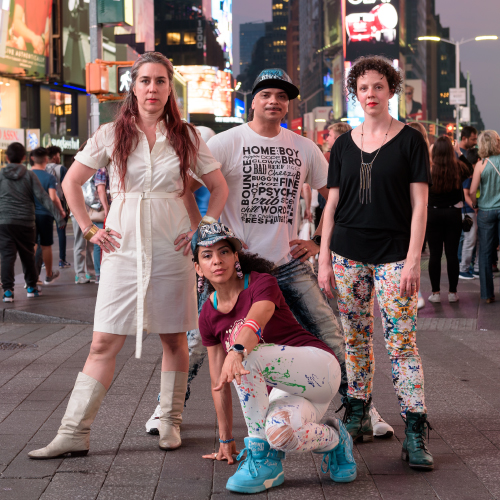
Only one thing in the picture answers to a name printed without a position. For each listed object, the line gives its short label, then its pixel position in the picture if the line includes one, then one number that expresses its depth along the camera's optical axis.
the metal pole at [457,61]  35.69
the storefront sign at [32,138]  33.69
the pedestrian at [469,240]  11.49
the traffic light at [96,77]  12.87
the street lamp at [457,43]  31.17
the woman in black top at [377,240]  3.88
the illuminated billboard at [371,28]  80.06
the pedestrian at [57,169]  12.73
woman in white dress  3.96
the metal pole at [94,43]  13.06
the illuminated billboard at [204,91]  87.19
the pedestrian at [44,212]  10.81
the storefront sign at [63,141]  36.84
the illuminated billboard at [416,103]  97.88
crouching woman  3.35
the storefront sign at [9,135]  31.31
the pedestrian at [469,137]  11.81
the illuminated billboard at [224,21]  121.31
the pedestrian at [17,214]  9.59
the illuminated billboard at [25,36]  31.34
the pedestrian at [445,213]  9.04
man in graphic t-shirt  4.18
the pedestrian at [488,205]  9.33
